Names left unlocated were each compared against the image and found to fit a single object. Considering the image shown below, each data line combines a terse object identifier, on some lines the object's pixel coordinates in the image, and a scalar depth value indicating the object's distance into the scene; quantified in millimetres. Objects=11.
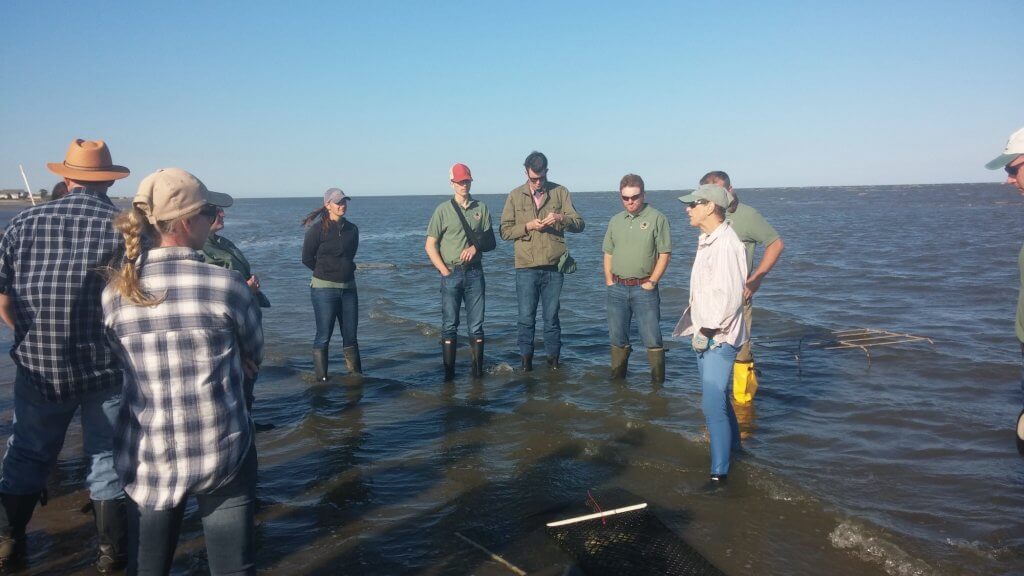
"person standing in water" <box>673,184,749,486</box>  4367
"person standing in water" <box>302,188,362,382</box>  7023
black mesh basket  3506
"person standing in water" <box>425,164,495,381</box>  7195
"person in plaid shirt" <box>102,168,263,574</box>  2342
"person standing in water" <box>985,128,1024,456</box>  3303
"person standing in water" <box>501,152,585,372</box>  7219
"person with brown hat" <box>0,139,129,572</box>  3352
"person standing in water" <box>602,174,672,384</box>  6645
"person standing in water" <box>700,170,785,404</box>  5902
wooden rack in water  8953
